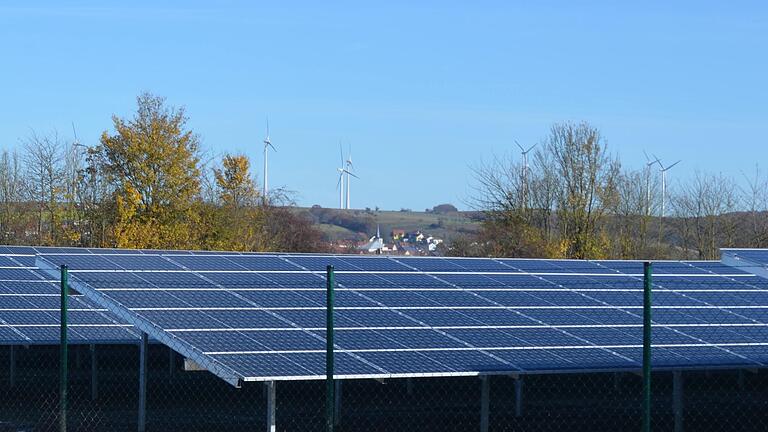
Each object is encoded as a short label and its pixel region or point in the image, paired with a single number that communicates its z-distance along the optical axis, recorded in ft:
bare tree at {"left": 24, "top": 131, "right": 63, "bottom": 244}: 176.14
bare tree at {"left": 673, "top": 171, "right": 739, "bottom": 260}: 178.50
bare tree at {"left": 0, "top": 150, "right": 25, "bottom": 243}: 169.07
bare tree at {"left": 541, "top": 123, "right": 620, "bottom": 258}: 179.22
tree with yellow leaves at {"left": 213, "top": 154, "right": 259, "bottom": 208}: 195.52
